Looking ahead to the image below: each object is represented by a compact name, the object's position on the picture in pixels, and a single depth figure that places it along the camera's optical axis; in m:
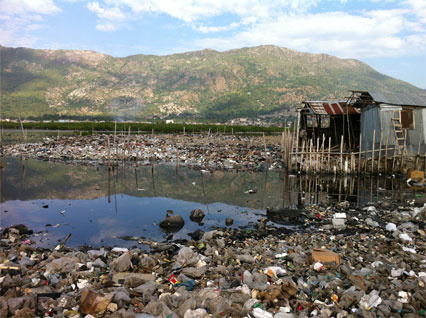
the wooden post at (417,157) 15.20
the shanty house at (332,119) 18.37
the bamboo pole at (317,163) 15.65
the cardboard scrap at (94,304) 3.99
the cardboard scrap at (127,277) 4.95
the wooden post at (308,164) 15.82
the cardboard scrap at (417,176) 14.58
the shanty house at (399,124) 15.50
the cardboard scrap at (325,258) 5.64
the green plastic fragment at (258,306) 4.15
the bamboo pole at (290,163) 16.45
